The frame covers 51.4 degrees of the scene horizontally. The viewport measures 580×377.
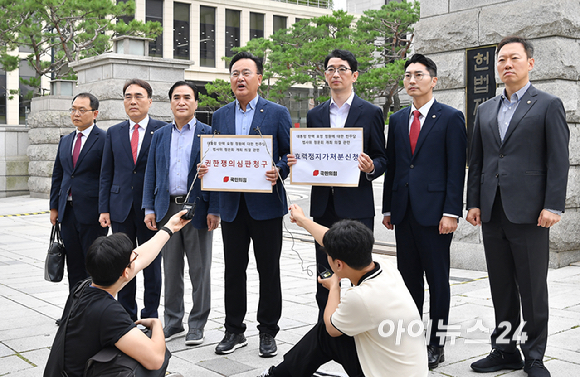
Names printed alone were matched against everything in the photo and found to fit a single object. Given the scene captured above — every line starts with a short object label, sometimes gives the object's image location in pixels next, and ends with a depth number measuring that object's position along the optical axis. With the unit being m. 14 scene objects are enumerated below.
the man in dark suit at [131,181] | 5.20
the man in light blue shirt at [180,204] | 4.96
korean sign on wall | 7.54
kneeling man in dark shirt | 2.94
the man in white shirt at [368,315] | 3.01
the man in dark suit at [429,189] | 4.38
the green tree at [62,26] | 20.30
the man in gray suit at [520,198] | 4.01
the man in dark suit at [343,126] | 4.54
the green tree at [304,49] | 31.77
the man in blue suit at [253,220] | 4.66
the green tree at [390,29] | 33.84
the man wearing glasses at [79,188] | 5.52
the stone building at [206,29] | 41.03
